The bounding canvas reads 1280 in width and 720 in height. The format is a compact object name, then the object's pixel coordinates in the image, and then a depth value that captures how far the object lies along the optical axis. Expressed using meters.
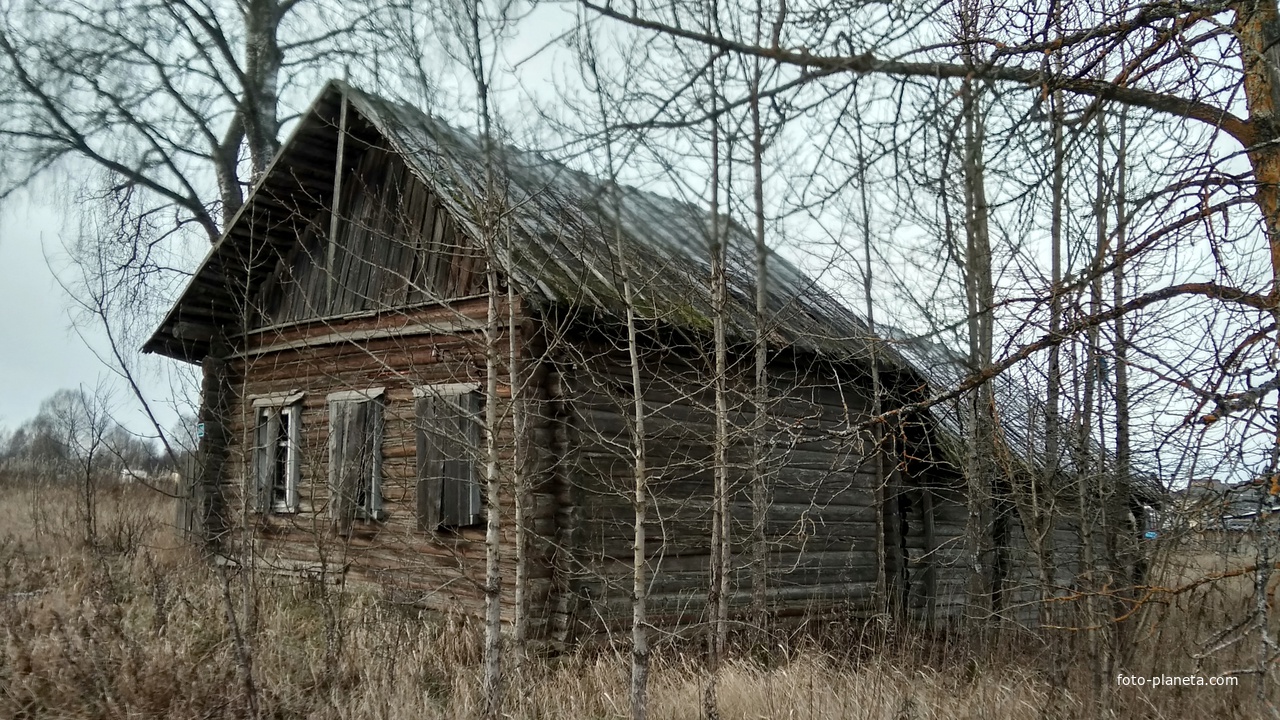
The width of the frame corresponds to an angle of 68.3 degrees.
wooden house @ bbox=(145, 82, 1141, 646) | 7.83
